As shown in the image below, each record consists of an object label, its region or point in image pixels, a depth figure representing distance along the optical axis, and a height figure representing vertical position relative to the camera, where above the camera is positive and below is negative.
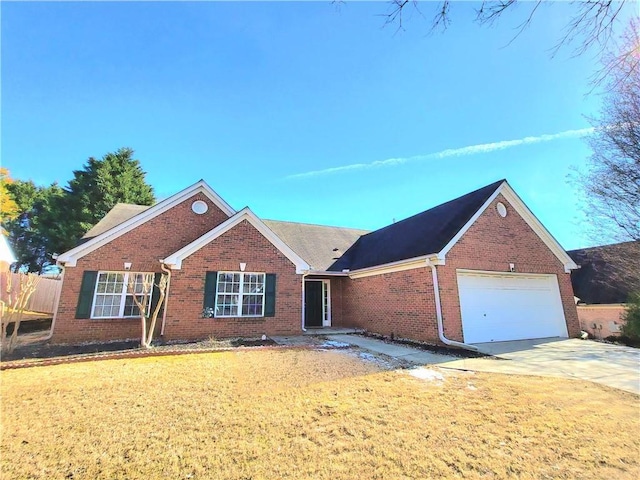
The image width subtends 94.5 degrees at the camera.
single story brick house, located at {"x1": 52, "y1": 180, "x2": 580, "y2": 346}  10.48 +1.15
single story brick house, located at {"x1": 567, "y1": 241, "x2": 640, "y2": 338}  14.16 +1.09
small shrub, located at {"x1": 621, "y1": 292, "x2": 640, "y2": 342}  12.00 -0.57
